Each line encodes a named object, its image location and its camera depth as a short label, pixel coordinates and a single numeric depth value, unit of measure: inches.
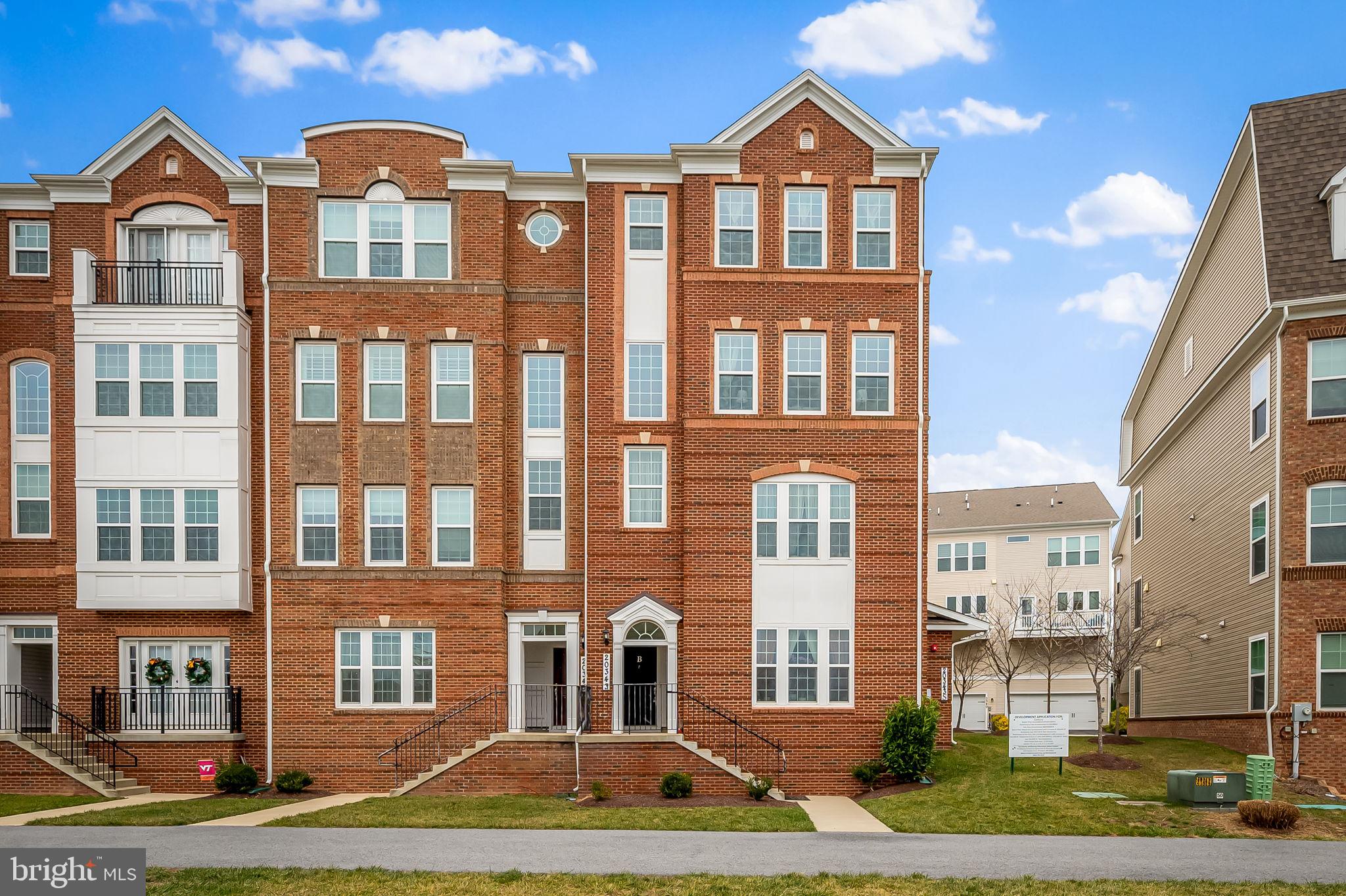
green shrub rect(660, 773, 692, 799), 896.3
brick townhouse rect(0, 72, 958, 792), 986.1
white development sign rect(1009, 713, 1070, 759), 886.4
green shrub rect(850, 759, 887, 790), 942.4
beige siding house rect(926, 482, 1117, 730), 1886.1
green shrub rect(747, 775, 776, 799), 881.5
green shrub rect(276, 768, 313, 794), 942.4
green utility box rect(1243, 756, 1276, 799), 790.5
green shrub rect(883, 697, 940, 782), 927.0
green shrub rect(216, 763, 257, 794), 937.5
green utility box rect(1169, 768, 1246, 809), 785.6
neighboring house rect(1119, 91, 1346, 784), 907.4
